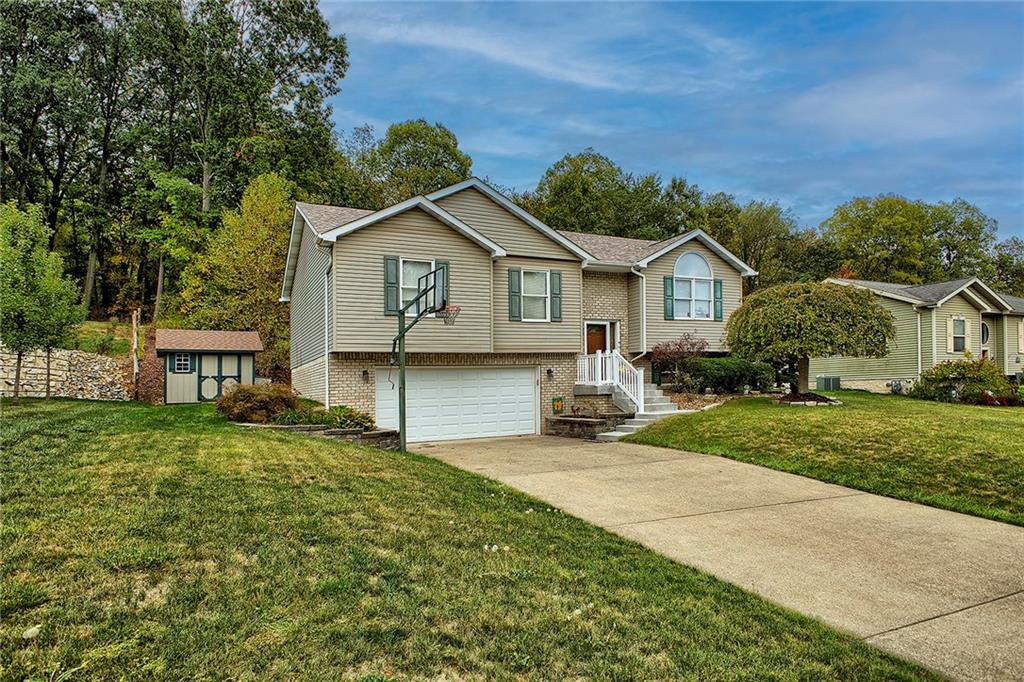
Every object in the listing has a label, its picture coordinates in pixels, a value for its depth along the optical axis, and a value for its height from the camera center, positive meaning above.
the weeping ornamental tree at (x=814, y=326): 15.45 +0.74
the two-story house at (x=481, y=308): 14.89 +1.40
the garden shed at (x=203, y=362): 19.69 -0.12
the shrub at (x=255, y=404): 13.09 -1.01
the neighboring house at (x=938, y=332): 26.08 +0.96
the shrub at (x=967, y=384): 20.23 -1.08
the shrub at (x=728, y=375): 18.72 -0.63
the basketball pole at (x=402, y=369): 11.93 -0.23
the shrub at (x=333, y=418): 13.12 -1.33
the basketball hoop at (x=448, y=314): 13.43 +0.98
